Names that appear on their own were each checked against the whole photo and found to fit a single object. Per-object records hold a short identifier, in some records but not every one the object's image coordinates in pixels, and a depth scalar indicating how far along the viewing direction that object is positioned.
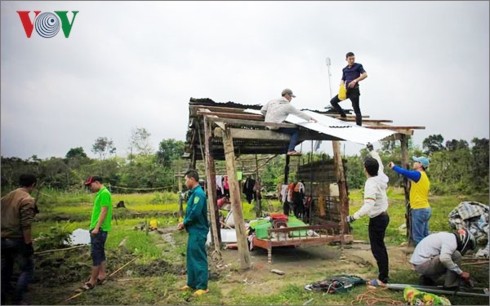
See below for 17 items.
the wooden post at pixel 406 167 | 7.93
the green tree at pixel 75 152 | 44.62
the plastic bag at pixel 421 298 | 4.12
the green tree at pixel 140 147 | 40.31
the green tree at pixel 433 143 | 34.79
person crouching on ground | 4.55
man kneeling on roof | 7.00
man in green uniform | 5.16
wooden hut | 6.44
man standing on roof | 7.53
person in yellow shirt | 6.46
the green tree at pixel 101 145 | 48.28
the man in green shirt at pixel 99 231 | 5.58
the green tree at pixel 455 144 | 27.68
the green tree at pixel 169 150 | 37.74
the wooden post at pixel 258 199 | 11.61
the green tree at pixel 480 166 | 19.77
